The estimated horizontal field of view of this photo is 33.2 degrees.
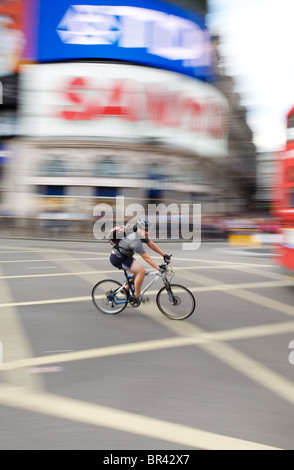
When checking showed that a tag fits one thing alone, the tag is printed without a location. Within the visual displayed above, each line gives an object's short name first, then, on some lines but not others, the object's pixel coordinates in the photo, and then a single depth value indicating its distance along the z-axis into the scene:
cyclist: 7.25
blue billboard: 37.38
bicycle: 7.40
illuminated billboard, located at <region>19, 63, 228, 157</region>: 36.91
